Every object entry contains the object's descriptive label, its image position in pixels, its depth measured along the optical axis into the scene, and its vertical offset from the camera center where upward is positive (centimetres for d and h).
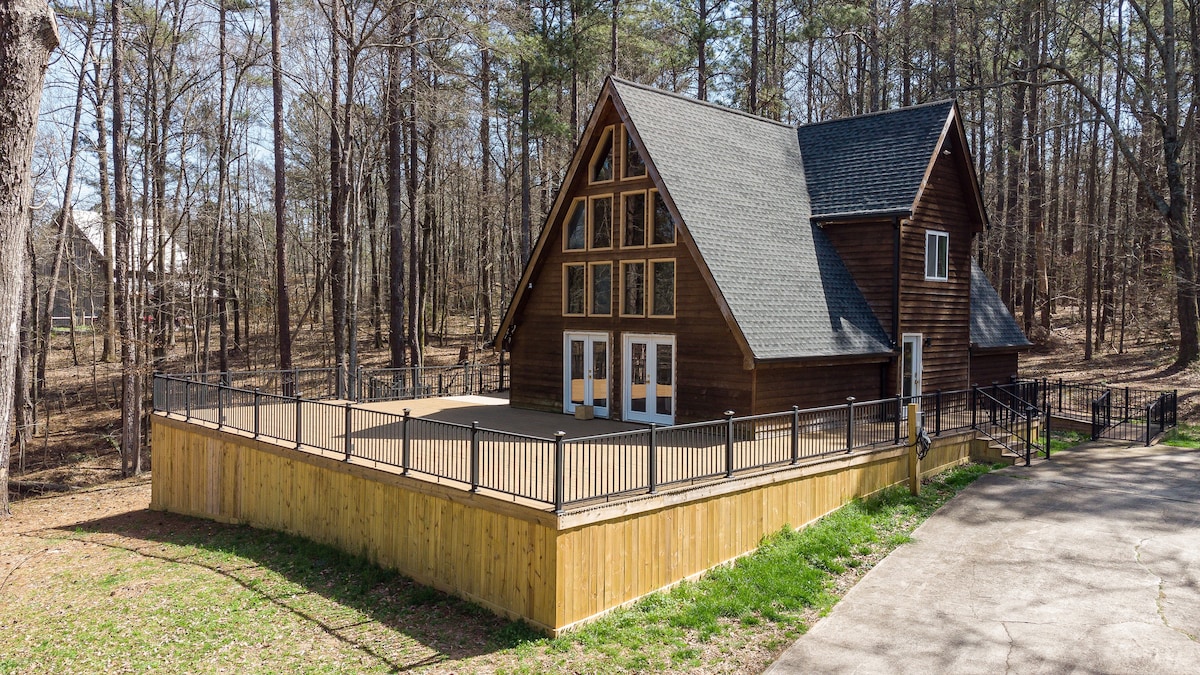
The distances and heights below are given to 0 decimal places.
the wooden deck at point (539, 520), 910 -274
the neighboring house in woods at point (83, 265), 2441 +235
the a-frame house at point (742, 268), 1530 +125
